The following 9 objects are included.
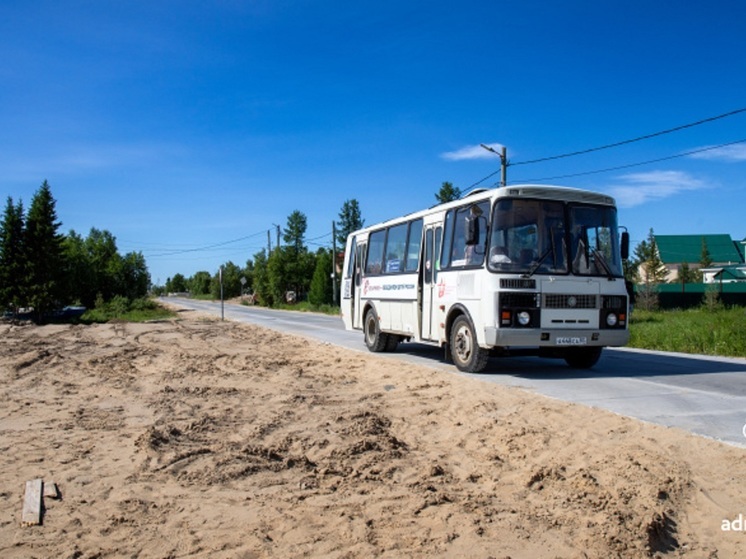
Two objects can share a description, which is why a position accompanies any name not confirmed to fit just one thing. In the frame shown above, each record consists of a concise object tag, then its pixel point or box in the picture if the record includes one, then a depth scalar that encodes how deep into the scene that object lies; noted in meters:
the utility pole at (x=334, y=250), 52.84
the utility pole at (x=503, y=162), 28.23
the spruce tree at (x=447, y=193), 37.72
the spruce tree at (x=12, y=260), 39.78
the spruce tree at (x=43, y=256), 40.12
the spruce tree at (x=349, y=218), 62.66
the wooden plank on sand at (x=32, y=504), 4.25
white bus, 10.30
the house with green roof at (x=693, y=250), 85.94
